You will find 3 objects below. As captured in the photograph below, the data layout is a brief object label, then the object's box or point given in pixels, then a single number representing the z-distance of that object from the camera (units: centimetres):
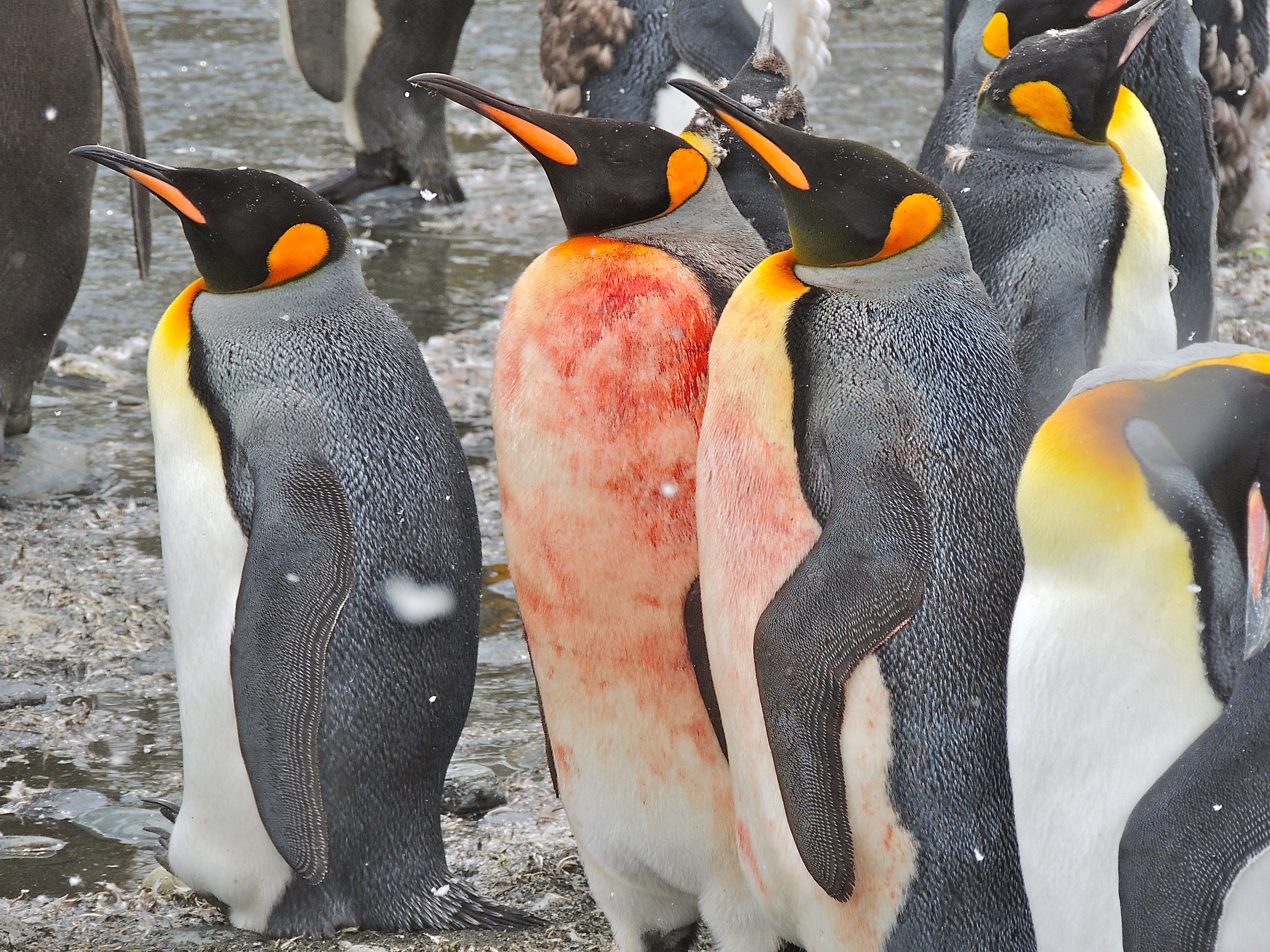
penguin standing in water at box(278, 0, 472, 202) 1245
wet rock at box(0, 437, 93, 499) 784
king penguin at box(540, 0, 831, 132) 884
